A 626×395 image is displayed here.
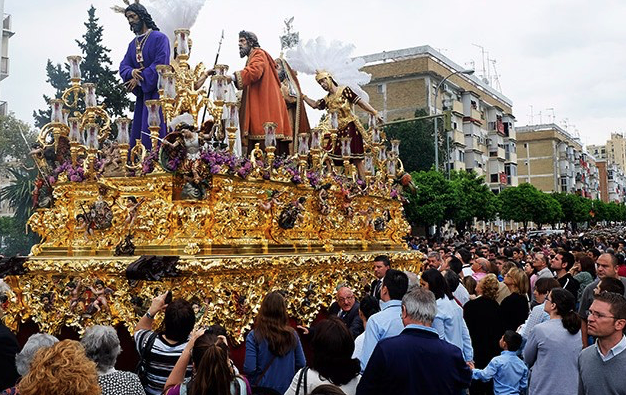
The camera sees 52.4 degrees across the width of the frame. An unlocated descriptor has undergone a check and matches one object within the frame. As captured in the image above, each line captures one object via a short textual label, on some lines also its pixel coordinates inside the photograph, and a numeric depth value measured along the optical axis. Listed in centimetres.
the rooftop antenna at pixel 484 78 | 7118
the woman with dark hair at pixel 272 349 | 588
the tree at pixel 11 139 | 2503
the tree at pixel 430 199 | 3766
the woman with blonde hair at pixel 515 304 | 864
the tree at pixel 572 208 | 7331
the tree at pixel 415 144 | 4756
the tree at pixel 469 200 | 4028
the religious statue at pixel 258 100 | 1262
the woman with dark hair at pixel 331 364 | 464
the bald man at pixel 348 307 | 754
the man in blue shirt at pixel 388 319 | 589
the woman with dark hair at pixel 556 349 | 620
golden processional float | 911
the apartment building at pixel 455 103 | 5347
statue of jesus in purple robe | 1154
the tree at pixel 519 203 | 5931
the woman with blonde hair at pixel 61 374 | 371
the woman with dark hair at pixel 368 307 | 700
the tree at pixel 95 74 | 2773
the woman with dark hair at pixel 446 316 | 698
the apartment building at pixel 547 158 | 9181
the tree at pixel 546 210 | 6034
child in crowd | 700
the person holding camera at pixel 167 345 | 552
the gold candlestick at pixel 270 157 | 1042
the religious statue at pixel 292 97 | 1447
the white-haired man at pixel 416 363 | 462
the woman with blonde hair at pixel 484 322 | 849
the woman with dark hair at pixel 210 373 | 425
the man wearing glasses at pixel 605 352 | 454
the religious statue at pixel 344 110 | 1466
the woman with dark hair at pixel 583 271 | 1033
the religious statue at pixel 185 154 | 925
